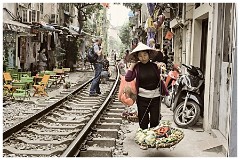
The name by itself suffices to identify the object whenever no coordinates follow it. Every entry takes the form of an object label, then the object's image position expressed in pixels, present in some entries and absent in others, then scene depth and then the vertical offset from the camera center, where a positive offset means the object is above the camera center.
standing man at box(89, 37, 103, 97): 13.16 +0.33
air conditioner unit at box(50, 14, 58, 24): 27.68 +4.03
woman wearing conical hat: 6.20 -0.04
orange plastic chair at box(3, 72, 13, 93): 13.34 -0.07
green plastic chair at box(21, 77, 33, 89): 13.27 -0.10
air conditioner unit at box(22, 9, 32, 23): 20.53 +3.15
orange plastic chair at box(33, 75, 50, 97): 13.49 -0.33
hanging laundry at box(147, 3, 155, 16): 20.26 +3.59
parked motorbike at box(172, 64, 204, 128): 8.12 -0.46
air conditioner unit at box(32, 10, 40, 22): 21.58 +3.36
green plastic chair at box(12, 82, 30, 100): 12.24 -0.43
